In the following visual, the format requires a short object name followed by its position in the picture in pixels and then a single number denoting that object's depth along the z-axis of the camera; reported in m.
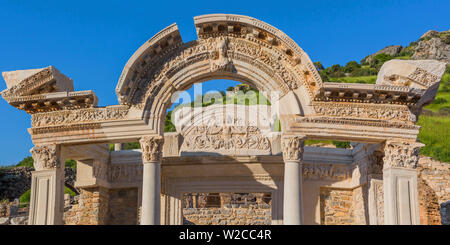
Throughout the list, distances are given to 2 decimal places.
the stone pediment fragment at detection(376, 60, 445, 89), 11.91
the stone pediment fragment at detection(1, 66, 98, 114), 12.16
